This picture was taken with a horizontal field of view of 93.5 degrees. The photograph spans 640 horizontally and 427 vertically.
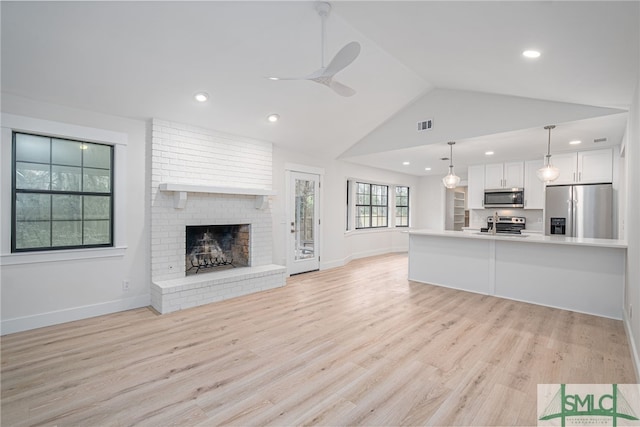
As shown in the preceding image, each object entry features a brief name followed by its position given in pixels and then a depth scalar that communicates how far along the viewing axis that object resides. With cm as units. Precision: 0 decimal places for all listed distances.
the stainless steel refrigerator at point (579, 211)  494
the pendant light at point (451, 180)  511
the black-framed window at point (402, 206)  951
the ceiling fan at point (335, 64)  229
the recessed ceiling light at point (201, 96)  388
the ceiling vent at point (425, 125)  502
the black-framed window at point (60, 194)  338
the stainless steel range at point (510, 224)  663
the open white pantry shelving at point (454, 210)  941
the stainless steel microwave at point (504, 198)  623
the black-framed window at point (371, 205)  829
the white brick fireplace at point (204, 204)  419
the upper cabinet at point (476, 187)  683
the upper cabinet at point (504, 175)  632
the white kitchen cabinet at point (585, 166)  504
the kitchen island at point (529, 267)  372
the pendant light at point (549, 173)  404
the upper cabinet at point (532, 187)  606
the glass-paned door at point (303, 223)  602
